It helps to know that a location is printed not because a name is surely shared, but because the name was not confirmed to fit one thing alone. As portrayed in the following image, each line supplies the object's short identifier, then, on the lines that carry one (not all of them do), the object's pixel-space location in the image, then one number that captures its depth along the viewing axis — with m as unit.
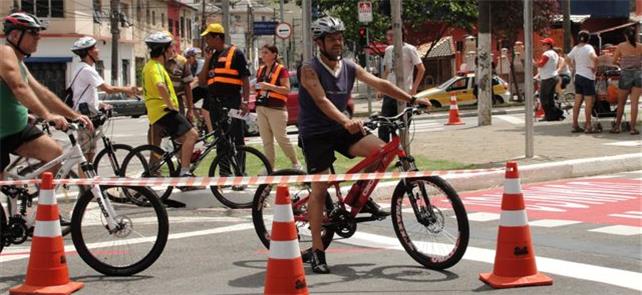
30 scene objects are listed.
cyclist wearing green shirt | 6.30
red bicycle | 5.90
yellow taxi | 30.58
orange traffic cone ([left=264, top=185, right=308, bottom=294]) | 4.96
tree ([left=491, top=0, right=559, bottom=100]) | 35.16
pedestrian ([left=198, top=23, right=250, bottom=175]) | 10.24
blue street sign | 31.45
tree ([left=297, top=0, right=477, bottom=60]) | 35.25
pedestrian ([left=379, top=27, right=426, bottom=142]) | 12.01
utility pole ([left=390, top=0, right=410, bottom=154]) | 11.75
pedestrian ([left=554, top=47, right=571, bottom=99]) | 20.42
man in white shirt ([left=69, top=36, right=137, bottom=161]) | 9.69
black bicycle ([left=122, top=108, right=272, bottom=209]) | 9.53
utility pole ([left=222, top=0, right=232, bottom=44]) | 23.97
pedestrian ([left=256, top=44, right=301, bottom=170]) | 10.59
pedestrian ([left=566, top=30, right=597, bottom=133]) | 14.79
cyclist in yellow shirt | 9.56
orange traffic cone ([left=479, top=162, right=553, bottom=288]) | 5.57
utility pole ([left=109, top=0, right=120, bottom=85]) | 47.66
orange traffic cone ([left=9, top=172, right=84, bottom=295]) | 5.63
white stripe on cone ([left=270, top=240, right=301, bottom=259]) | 4.98
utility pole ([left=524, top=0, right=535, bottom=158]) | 11.91
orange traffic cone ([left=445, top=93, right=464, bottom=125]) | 21.11
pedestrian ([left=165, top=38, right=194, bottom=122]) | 13.38
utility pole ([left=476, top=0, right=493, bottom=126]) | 19.02
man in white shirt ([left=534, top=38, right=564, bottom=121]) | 18.52
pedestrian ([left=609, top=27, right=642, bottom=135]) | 13.95
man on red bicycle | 6.20
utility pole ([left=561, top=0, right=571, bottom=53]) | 31.91
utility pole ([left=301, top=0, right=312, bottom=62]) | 14.49
